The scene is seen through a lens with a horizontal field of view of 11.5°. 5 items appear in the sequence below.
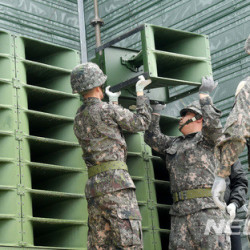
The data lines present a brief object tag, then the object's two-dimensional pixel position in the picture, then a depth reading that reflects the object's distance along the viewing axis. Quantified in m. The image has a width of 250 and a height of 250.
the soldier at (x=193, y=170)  11.41
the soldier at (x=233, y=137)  6.84
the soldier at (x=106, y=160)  10.27
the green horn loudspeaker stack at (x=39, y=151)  10.84
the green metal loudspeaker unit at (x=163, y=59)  11.83
